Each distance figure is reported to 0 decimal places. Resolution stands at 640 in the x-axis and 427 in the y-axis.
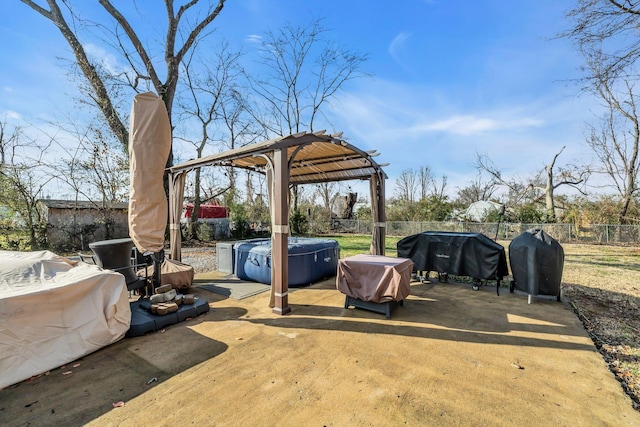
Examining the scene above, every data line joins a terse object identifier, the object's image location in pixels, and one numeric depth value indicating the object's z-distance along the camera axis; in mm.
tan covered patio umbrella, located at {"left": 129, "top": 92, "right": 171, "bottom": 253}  3686
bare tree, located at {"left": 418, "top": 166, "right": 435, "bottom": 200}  26672
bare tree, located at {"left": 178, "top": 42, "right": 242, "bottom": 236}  14875
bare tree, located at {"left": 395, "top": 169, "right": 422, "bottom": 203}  26078
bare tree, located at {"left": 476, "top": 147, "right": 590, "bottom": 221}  16938
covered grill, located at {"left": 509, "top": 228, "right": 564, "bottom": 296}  4270
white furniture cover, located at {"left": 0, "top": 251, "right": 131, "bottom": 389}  2291
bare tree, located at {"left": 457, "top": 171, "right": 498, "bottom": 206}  25078
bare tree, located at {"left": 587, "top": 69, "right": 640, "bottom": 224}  13141
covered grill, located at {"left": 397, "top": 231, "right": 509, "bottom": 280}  4930
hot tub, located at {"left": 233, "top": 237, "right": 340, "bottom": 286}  5438
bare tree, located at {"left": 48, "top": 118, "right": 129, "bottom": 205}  9633
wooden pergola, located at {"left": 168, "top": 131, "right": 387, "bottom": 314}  4035
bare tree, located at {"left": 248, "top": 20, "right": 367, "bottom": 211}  16109
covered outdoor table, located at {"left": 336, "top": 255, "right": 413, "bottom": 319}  3693
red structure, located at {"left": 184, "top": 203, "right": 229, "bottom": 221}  16922
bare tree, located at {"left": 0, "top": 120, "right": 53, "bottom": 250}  8398
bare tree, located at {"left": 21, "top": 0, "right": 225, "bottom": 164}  10000
